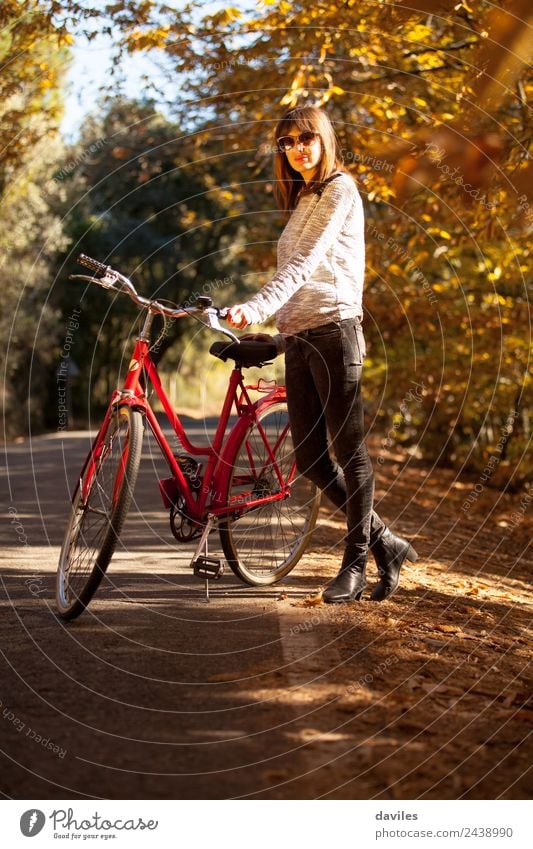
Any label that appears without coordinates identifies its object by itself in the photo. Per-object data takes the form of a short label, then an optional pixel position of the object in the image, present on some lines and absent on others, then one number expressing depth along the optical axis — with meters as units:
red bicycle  4.64
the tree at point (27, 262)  22.03
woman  4.75
